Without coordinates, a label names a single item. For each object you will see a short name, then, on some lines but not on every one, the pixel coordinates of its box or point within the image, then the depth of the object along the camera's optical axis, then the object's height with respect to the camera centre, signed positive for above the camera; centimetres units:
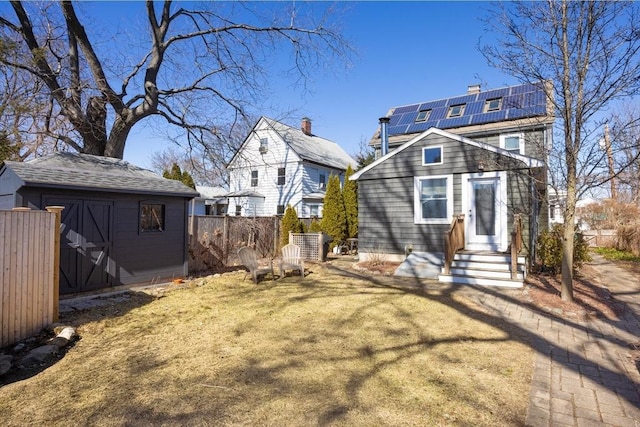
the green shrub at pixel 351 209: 1540 +57
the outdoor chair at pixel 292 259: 902 -105
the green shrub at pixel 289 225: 1470 -14
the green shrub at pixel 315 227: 1587 -24
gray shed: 654 +19
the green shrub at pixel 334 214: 1523 +35
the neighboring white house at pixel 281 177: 2214 +302
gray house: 873 +64
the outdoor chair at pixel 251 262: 835 -101
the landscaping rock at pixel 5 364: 368 -156
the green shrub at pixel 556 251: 855 -73
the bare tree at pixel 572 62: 588 +292
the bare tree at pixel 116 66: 1165 +587
